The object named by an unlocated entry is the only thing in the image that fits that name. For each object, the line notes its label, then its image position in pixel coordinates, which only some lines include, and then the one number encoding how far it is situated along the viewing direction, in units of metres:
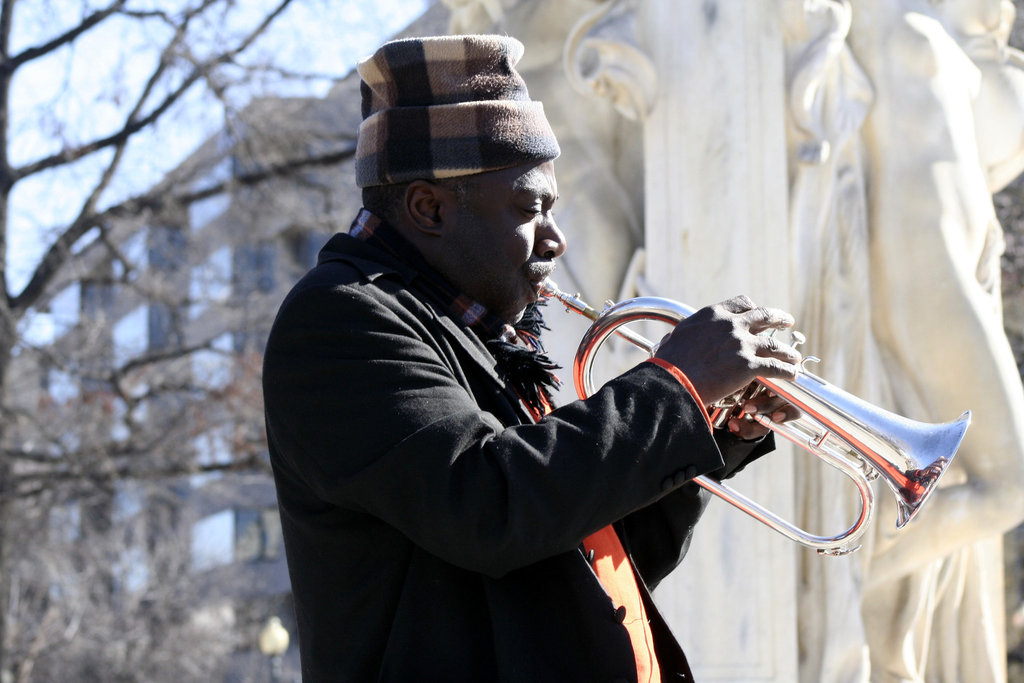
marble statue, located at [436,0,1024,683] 5.41
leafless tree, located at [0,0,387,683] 12.73
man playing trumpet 2.45
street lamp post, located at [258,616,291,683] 15.88
